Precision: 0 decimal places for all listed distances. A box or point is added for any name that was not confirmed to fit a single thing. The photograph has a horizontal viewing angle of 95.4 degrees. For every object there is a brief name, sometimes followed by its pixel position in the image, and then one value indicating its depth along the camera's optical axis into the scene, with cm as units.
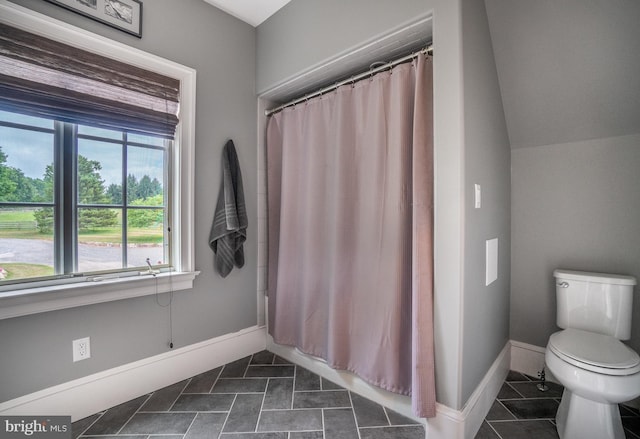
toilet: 129
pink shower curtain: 146
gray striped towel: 210
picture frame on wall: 159
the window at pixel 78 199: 152
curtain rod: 151
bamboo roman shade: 144
